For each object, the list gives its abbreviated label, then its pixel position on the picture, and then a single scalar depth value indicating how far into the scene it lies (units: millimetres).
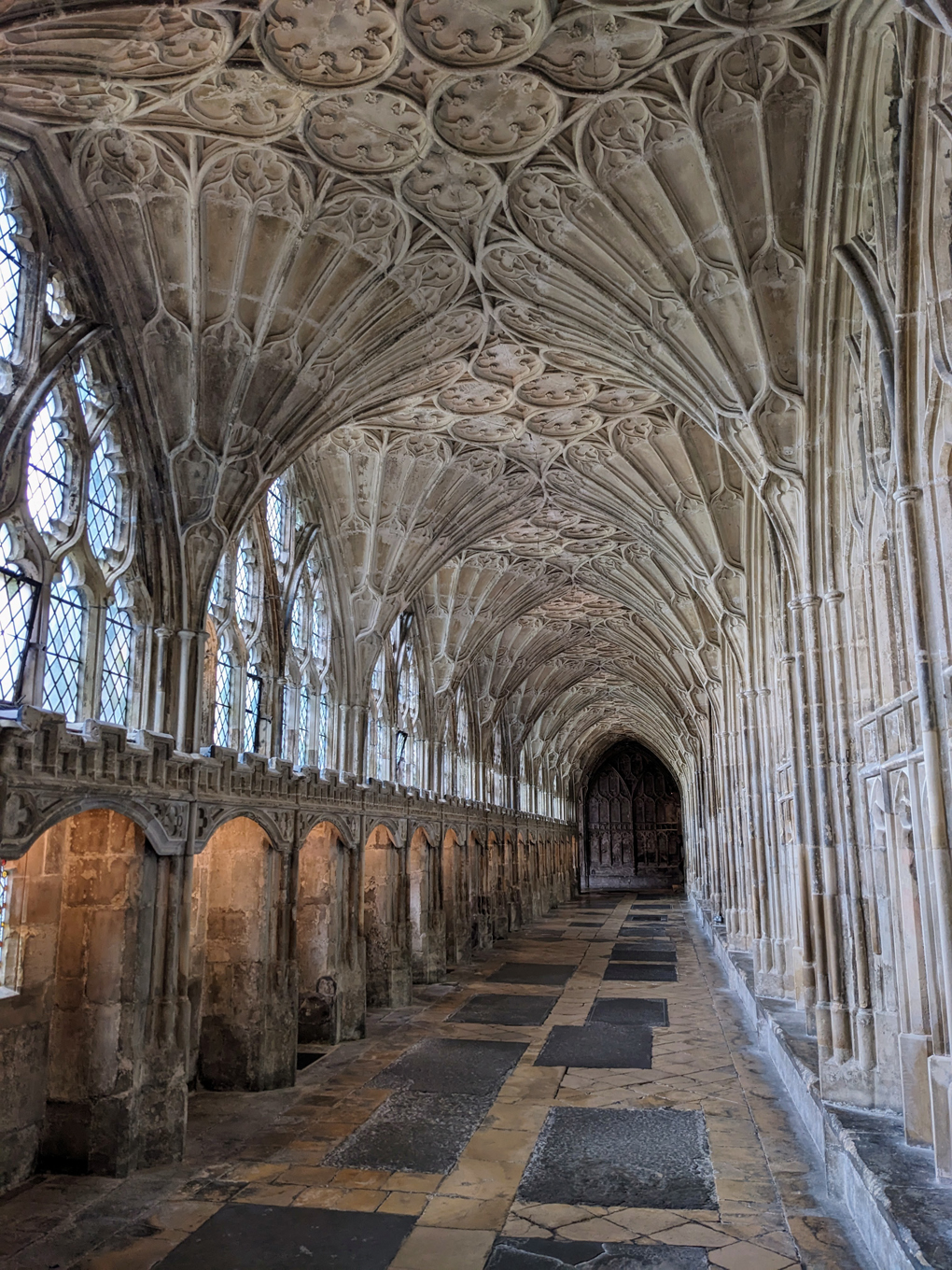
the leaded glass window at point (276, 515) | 13266
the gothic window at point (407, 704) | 19172
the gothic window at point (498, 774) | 28561
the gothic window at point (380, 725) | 17469
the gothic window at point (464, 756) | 24312
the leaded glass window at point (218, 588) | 11225
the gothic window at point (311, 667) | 13812
